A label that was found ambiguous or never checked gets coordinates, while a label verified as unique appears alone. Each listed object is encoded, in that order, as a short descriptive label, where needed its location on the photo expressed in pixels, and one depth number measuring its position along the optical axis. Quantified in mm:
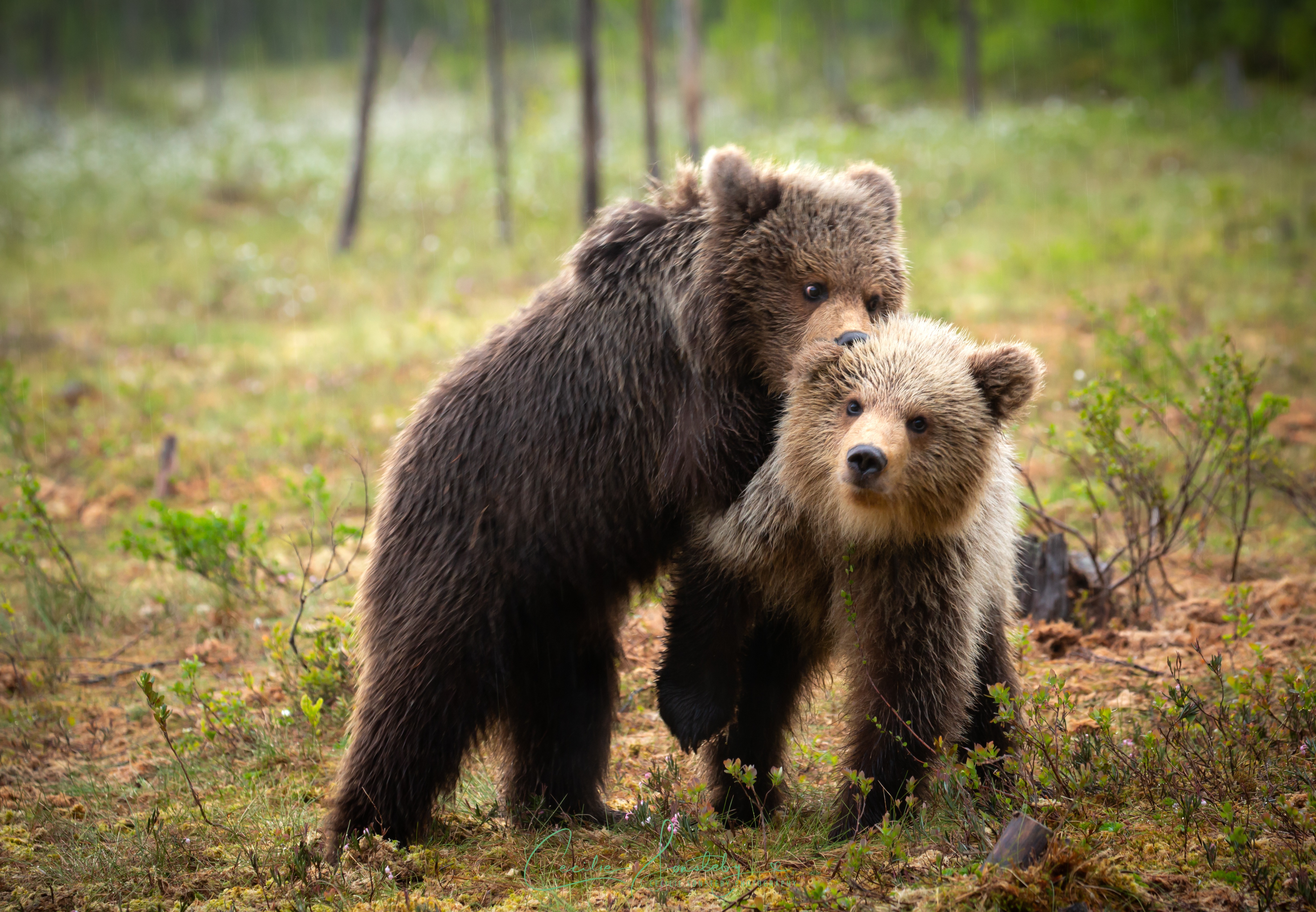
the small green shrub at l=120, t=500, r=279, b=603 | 10852
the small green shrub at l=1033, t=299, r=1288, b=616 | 10203
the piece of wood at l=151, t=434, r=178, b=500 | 16297
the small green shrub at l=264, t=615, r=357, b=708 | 9578
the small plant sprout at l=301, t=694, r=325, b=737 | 8352
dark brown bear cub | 7707
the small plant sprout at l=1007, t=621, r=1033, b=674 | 7750
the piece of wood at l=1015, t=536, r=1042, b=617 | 10914
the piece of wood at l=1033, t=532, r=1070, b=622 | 10812
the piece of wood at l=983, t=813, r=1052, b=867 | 5695
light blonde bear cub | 6789
